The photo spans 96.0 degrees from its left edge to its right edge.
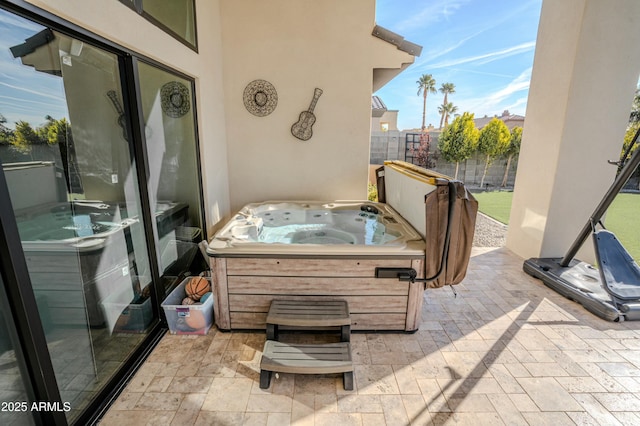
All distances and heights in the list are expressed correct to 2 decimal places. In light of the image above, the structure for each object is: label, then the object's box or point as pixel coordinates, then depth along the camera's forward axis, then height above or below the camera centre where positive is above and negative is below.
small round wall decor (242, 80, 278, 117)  3.74 +0.65
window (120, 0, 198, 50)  1.93 +1.02
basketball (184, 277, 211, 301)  2.26 -1.08
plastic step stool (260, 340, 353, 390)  1.66 -1.23
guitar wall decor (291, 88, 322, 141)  3.76 +0.33
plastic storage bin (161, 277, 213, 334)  2.10 -1.21
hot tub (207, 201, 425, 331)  2.06 -0.93
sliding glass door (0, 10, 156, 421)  1.17 -0.23
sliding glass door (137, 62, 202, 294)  2.16 -0.15
